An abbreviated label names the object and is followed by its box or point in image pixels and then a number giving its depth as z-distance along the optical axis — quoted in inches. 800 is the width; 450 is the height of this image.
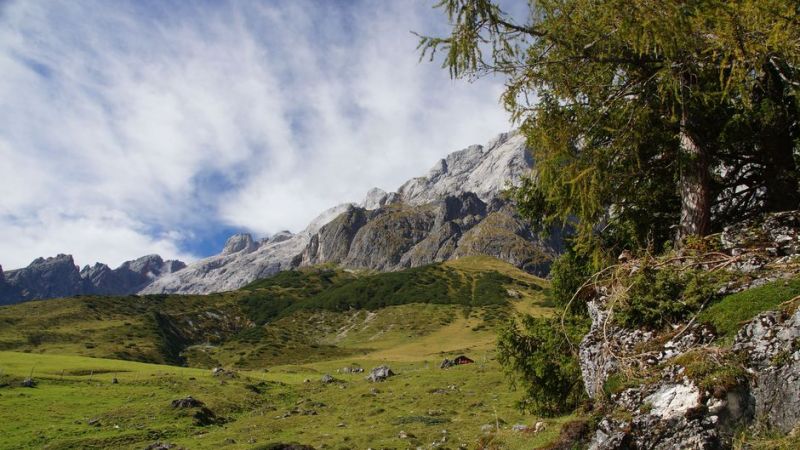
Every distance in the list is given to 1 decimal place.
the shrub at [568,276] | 642.8
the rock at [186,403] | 1553.0
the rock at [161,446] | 1090.1
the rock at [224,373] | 2413.1
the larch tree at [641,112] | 381.4
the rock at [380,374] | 2174.5
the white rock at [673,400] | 292.5
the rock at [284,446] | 940.1
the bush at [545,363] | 630.5
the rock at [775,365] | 257.3
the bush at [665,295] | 354.9
